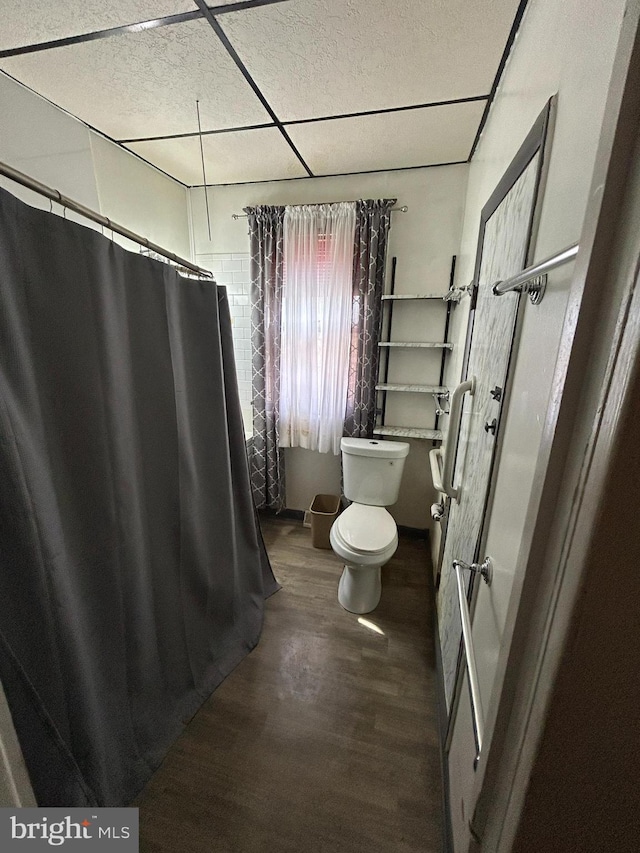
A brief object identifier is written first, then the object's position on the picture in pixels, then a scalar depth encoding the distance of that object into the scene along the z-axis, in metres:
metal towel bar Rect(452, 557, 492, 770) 0.66
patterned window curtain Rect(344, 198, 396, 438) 2.06
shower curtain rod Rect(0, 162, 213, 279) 0.74
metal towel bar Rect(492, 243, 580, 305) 0.49
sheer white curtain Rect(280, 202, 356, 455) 2.15
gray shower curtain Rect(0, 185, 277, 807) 0.80
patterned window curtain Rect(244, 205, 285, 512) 2.23
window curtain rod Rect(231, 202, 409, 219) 2.07
